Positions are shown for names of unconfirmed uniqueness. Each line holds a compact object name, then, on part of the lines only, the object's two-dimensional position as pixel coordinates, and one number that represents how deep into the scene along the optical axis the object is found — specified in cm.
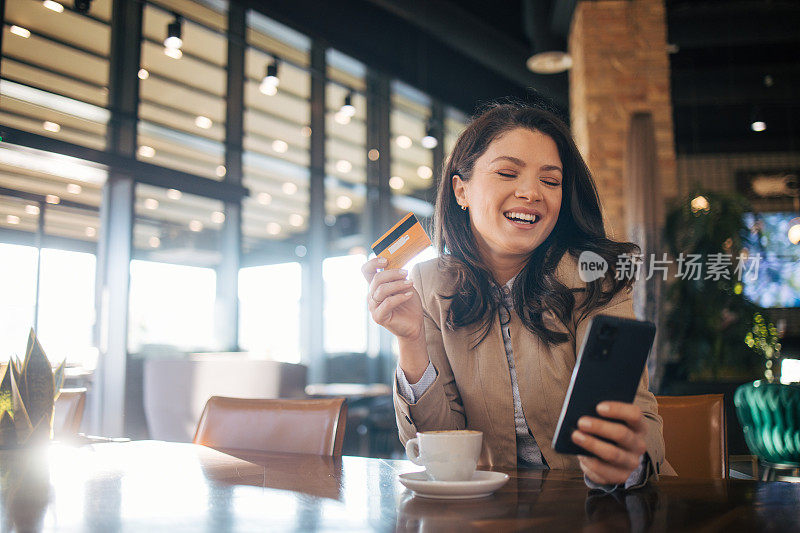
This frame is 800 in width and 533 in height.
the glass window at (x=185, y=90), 557
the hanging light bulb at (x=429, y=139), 770
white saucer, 87
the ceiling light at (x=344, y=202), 765
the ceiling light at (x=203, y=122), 600
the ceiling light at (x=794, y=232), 884
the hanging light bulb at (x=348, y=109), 678
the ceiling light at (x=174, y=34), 522
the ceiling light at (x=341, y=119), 738
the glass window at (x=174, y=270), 539
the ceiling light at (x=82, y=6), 496
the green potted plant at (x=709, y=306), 478
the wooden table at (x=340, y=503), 73
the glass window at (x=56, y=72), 473
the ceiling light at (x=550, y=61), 608
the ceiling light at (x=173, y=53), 575
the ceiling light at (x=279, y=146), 677
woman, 140
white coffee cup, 93
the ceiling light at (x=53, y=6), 499
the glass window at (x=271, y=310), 639
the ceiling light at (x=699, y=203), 499
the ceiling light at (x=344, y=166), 756
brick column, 565
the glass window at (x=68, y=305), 495
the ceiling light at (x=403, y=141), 841
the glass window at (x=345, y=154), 744
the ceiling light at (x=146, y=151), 542
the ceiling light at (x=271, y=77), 604
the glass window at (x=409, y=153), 831
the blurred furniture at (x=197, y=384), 426
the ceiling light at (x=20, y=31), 477
